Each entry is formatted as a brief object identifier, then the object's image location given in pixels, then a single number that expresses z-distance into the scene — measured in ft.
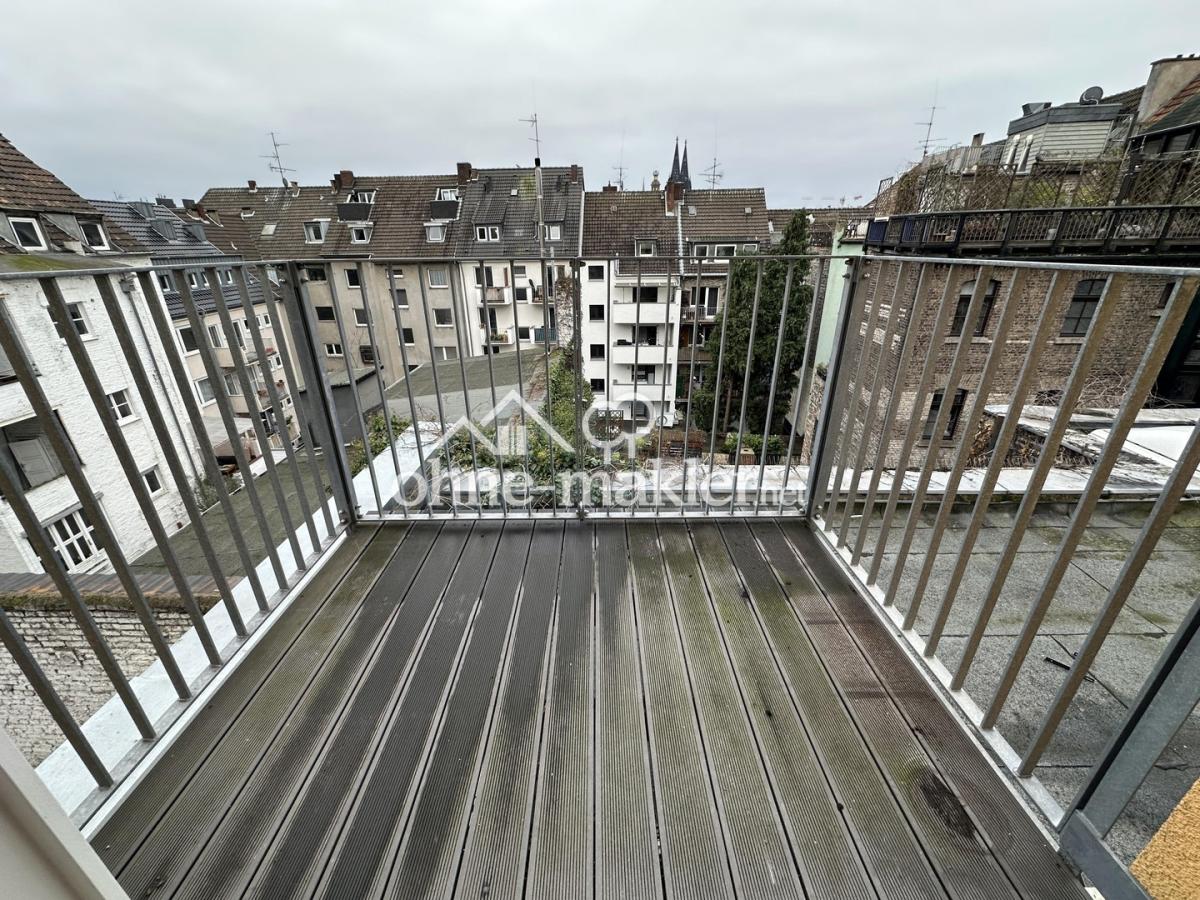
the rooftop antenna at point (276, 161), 59.88
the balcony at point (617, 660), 3.41
